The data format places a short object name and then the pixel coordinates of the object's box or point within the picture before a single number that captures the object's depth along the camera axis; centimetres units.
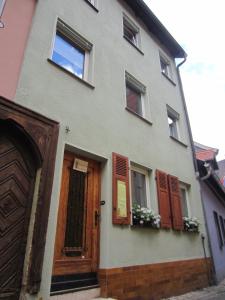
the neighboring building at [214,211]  732
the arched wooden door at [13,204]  272
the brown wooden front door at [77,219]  354
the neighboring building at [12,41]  339
